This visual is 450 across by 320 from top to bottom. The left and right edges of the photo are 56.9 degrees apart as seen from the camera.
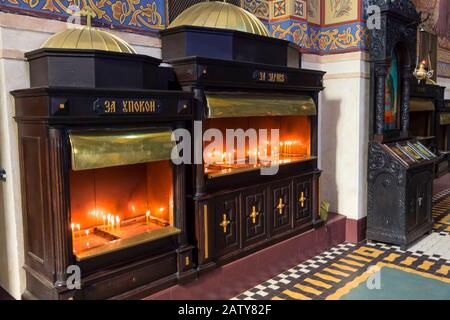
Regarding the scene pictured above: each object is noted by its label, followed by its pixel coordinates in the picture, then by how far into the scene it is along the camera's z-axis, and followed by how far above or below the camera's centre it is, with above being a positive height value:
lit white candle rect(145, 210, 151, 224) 3.88 -0.84
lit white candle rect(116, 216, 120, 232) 3.73 -0.85
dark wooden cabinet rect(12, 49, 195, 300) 2.74 -0.40
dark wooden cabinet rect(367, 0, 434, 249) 5.37 -0.36
